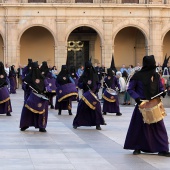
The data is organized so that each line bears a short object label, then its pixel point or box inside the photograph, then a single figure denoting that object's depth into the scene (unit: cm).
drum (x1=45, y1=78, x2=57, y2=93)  2419
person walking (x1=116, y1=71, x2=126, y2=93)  2570
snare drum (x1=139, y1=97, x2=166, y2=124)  1134
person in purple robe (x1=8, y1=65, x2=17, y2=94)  3459
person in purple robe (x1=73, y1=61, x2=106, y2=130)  1614
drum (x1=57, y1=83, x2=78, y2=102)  2033
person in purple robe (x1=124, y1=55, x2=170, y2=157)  1142
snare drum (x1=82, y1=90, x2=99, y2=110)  1620
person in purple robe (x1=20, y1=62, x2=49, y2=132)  1538
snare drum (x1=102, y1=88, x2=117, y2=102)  2052
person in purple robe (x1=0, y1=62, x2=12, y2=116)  1998
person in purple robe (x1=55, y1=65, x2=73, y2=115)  2053
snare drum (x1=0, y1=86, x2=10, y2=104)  1997
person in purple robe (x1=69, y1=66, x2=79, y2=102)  2823
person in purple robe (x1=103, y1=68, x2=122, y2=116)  2053
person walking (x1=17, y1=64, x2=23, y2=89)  3839
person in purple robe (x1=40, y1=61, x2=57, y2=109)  2397
